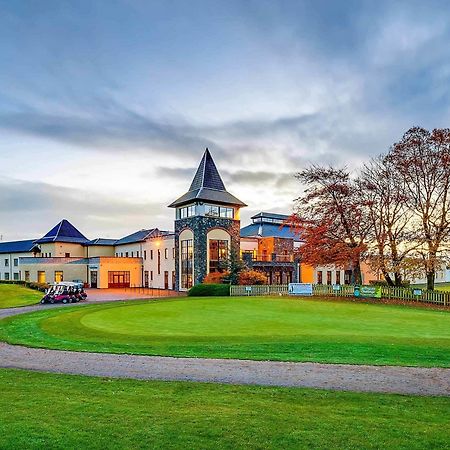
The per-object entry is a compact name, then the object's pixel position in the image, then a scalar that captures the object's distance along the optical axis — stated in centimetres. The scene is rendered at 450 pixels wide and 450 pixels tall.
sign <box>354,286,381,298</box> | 3594
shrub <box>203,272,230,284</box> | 4369
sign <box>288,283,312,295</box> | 4003
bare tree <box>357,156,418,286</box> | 3572
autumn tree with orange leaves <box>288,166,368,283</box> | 3812
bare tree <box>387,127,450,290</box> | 3341
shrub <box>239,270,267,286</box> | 4225
